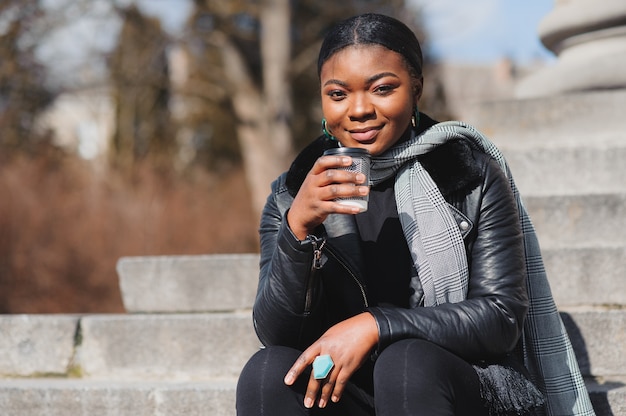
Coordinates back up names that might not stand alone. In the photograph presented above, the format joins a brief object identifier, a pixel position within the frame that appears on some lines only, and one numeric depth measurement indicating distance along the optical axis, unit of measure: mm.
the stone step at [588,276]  3096
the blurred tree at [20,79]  10266
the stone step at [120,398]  2791
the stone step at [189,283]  3422
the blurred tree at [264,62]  11914
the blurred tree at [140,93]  12016
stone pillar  4223
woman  1852
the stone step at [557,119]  4051
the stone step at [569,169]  3764
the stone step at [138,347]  3121
